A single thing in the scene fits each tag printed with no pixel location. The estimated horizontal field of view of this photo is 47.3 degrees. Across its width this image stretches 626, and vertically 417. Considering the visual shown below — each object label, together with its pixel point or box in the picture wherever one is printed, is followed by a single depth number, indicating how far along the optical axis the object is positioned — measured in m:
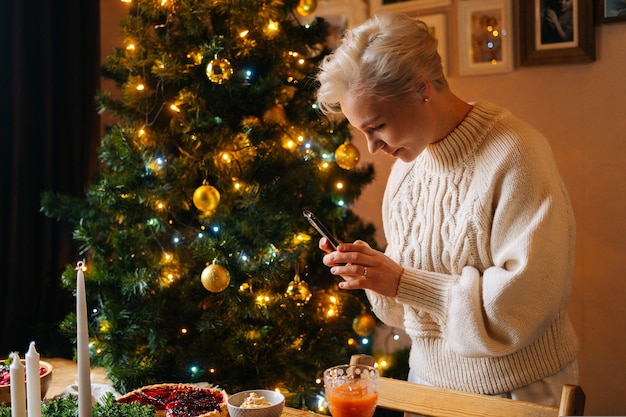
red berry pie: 1.22
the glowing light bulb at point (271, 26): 2.16
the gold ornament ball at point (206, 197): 1.98
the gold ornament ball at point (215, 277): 1.90
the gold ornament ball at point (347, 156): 2.17
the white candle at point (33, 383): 1.04
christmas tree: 2.06
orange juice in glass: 1.15
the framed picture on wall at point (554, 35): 2.39
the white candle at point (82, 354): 1.04
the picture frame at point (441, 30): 2.76
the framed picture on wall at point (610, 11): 2.32
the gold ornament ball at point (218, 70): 1.98
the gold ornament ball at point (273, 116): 2.14
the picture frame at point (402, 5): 2.77
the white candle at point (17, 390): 1.06
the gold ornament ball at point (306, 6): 2.28
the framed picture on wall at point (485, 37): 2.60
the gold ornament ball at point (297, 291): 2.13
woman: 1.36
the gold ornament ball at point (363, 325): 2.23
